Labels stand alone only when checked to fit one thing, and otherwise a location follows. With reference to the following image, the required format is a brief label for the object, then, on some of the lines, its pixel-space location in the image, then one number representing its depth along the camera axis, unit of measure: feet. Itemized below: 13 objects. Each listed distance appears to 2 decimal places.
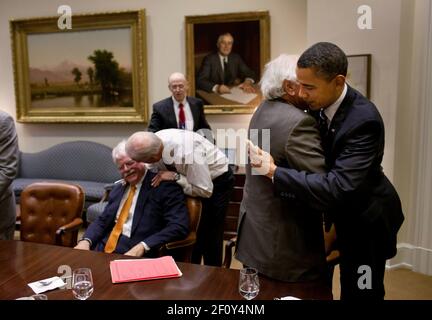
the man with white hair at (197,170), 8.22
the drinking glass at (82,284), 5.39
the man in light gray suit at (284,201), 5.48
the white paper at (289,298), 5.25
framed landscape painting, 17.89
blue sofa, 18.19
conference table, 5.53
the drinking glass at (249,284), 5.39
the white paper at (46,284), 5.75
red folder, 6.01
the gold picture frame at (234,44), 16.19
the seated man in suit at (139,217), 8.20
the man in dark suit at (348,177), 5.24
